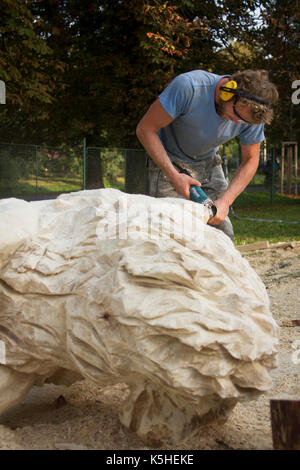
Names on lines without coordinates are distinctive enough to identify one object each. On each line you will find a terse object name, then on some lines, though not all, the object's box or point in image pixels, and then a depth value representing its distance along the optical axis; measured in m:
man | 3.28
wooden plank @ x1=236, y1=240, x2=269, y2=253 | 7.82
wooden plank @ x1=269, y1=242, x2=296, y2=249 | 8.12
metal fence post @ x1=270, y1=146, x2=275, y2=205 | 17.97
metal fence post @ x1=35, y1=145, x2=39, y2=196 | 12.88
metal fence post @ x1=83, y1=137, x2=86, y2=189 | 12.76
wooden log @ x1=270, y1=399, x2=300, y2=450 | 1.98
